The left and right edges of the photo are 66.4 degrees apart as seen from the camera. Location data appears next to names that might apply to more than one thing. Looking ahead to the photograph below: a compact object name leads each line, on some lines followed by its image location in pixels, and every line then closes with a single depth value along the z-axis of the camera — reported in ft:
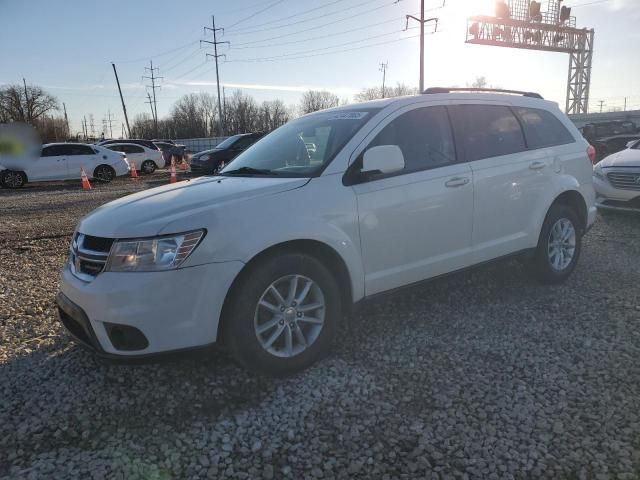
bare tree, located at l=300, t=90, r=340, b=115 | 299.17
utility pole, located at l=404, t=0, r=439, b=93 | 104.66
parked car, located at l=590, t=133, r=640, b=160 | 65.16
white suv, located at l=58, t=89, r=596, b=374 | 9.12
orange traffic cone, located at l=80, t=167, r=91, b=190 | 53.06
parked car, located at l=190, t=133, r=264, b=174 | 57.72
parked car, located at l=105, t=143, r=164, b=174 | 74.54
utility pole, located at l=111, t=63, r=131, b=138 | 183.33
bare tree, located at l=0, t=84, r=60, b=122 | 256.32
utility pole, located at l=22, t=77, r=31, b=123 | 274.89
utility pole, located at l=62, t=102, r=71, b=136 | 291.52
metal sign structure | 111.96
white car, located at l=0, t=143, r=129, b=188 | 56.24
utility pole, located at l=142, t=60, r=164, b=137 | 260.13
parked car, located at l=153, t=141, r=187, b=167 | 105.19
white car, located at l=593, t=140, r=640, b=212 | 25.39
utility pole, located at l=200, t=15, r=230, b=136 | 173.49
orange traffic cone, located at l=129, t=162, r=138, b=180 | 68.08
